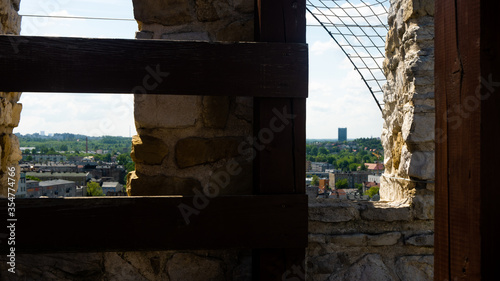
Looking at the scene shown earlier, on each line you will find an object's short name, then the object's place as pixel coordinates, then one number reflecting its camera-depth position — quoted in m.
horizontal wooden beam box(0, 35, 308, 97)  1.52
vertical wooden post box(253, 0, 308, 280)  1.65
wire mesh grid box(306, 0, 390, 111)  3.71
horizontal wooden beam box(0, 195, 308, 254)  1.55
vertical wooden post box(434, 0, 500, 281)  0.94
